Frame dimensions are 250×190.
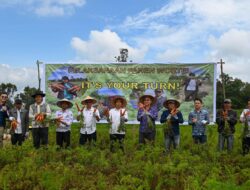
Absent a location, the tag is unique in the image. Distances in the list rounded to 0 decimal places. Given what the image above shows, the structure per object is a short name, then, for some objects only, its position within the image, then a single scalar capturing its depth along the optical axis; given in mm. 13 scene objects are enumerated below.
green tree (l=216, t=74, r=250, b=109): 54938
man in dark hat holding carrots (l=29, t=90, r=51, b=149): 9711
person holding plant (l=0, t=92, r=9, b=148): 10273
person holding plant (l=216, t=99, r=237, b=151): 9242
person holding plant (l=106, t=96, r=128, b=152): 9578
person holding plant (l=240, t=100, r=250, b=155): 9203
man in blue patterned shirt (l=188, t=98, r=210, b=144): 9430
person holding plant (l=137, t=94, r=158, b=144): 9523
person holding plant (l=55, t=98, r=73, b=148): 9781
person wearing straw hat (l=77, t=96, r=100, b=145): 9742
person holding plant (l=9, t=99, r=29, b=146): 10203
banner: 16672
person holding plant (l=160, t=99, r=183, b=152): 9195
